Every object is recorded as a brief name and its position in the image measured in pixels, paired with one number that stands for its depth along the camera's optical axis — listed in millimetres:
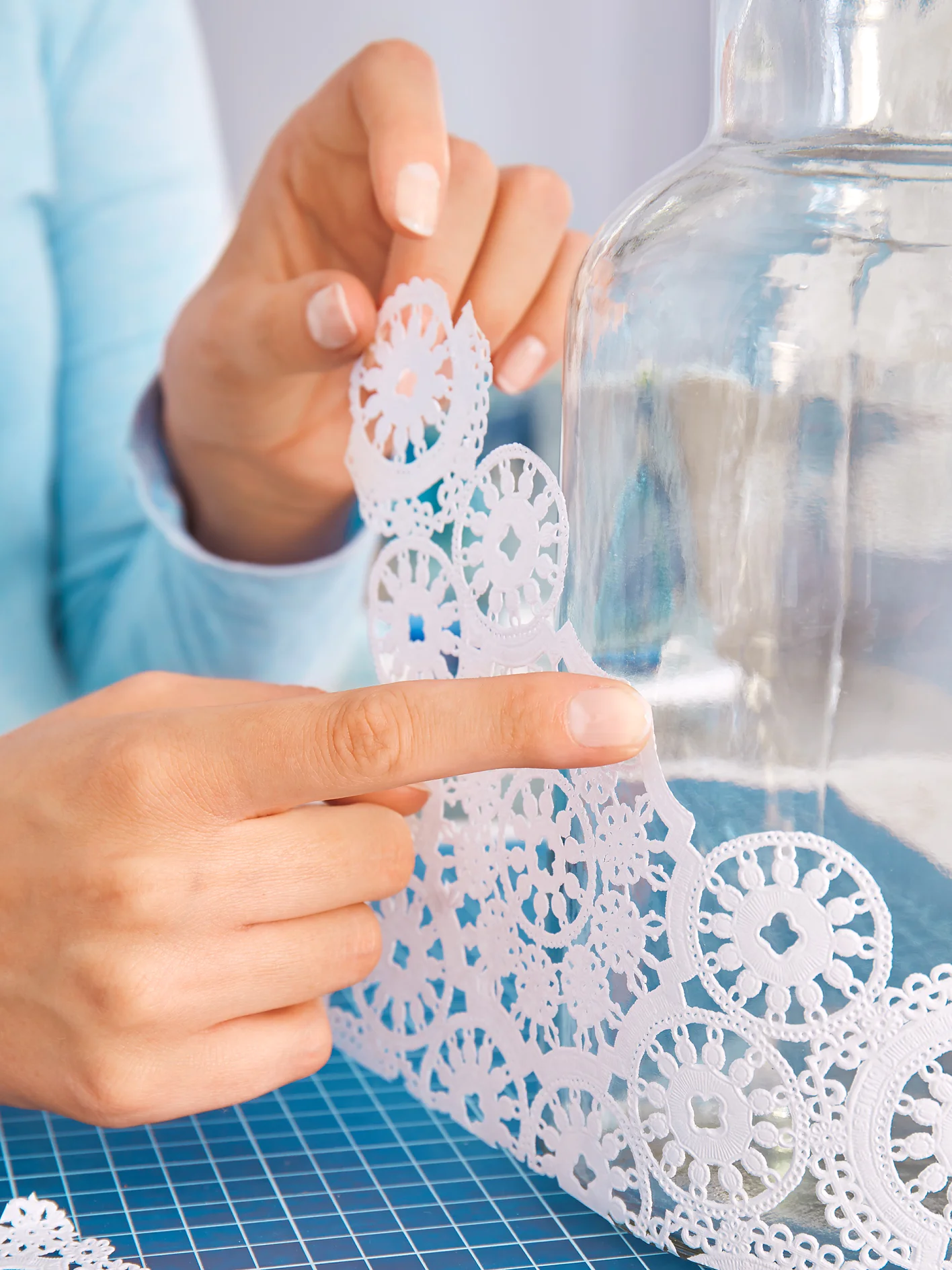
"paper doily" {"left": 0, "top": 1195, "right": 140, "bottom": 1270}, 297
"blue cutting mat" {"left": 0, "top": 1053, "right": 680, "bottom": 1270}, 307
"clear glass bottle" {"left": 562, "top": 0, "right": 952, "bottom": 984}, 254
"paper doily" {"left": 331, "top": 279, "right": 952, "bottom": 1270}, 256
